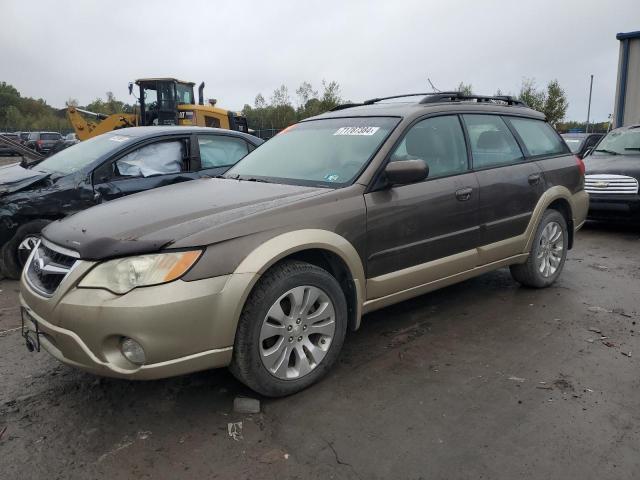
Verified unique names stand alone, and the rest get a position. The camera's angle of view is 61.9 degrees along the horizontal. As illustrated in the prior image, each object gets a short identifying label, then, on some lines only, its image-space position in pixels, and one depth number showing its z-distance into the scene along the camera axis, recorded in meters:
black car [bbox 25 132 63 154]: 28.03
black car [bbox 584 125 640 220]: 7.53
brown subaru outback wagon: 2.59
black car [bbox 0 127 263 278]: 5.20
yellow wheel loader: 15.43
